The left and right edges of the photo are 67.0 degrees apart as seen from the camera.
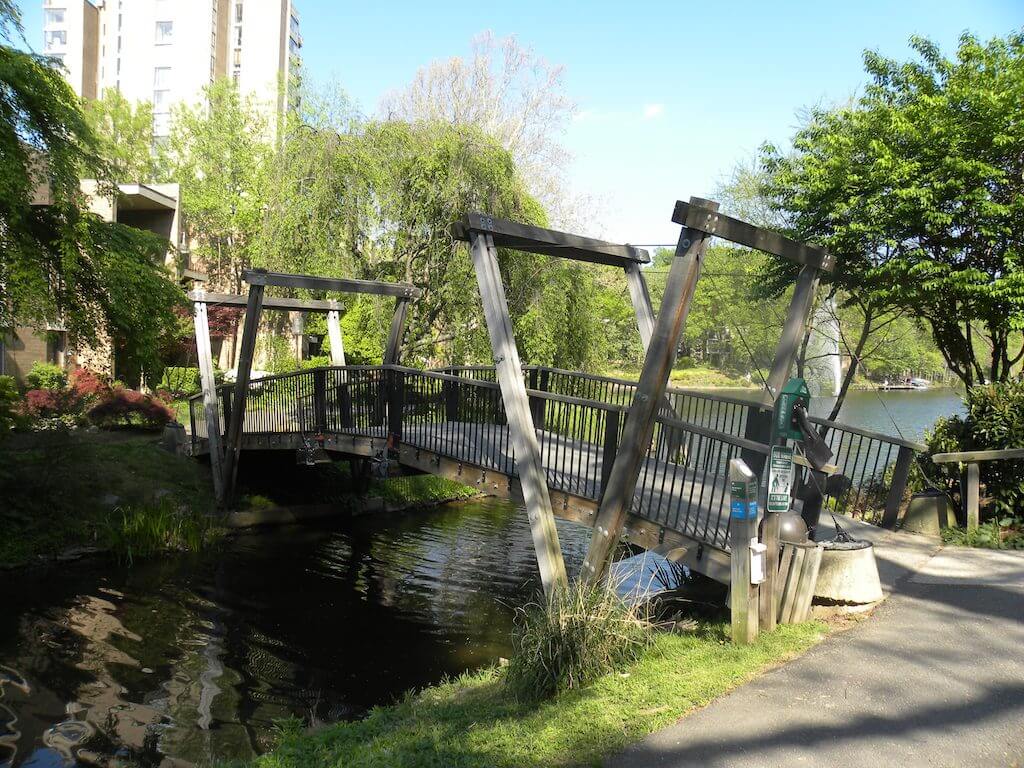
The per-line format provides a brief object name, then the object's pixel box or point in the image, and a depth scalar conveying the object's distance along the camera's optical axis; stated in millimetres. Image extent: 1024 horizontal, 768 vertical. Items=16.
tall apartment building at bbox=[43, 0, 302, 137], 50759
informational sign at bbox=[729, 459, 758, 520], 5223
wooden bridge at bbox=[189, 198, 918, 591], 6117
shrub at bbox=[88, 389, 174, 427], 18272
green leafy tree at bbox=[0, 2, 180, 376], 11047
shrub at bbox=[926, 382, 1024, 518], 8383
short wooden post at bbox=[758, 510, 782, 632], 5441
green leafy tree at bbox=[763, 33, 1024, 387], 11055
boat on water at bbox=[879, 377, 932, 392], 54494
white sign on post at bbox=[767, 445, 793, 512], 5266
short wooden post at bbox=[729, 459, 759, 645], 5250
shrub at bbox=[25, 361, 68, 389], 22125
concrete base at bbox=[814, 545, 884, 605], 5809
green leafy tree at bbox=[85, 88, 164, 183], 38375
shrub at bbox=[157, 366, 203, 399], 24803
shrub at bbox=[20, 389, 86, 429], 17359
